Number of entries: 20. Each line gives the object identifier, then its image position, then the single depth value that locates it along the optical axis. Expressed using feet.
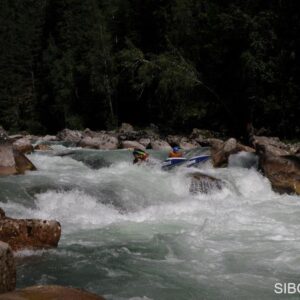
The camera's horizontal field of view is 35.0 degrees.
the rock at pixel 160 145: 68.03
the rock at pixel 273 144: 43.21
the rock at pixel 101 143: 68.18
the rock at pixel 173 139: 74.12
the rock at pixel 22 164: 38.32
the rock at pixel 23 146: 53.16
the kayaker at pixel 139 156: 46.46
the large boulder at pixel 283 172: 39.86
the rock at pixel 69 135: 88.05
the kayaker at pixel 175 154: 46.11
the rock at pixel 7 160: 37.05
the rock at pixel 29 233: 21.47
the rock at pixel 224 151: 47.67
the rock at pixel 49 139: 93.15
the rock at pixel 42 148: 63.48
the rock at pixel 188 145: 69.67
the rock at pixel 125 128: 96.43
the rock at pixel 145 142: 72.38
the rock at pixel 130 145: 68.13
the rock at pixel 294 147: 58.31
